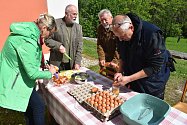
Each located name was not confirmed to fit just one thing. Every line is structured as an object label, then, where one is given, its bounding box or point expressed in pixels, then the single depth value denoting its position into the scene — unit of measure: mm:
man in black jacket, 2070
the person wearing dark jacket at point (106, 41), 3188
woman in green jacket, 1935
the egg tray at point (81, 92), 2188
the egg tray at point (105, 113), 1835
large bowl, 1721
